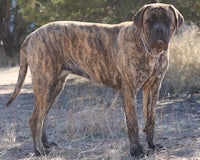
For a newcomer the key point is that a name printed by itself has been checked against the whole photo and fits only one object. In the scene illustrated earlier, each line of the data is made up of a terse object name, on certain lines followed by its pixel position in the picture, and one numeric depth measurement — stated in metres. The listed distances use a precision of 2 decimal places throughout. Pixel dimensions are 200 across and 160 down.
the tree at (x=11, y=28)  34.88
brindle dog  10.58
